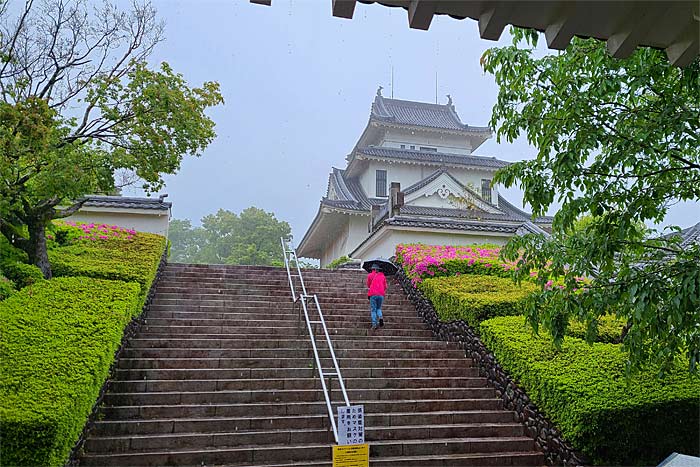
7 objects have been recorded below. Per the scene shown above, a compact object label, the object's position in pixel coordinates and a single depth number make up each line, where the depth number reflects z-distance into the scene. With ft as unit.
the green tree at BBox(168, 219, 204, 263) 208.09
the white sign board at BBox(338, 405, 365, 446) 17.70
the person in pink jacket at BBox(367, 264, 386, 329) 34.22
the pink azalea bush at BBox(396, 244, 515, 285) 40.75
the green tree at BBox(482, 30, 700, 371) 14.65
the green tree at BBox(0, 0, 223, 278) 26.32
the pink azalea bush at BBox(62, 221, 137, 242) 39.04
